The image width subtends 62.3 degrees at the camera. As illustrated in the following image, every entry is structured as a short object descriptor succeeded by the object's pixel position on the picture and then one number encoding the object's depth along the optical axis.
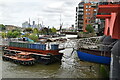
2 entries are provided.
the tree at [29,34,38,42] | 28.17
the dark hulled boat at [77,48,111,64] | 9.66
